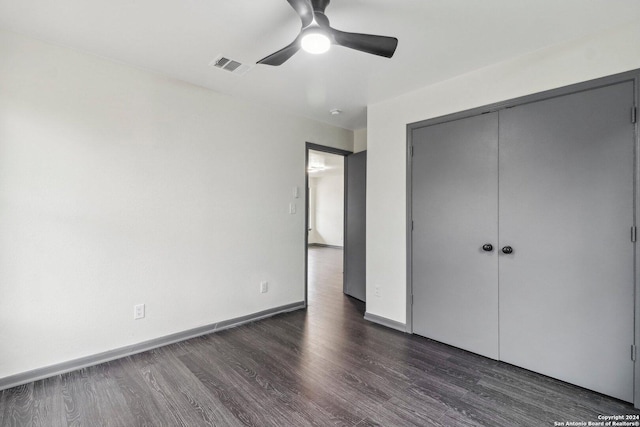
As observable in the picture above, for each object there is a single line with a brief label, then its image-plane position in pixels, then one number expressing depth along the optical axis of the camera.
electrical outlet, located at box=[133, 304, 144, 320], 2.61
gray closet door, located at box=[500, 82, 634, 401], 1.97
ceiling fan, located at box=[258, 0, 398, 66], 1.61
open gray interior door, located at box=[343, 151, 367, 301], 4.16
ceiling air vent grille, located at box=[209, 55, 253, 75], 2.47
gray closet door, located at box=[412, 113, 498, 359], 2.55
